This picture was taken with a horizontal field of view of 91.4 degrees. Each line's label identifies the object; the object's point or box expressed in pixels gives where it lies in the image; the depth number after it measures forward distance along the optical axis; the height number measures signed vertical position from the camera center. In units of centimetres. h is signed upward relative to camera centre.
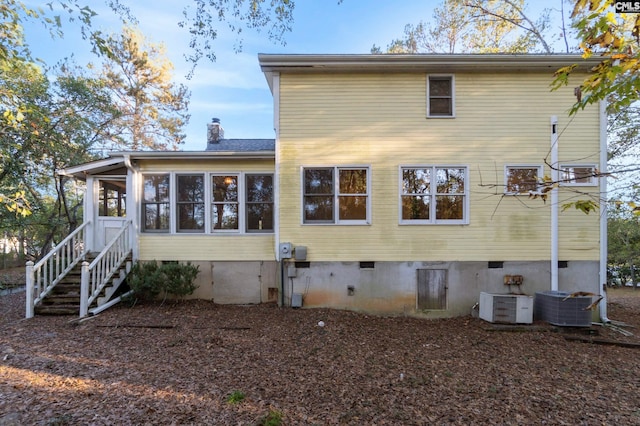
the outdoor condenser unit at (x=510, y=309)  650 -206
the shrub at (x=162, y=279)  729 -162
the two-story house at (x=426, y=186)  731 +58
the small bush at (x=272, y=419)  299 -204
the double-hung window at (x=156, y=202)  823 +22
